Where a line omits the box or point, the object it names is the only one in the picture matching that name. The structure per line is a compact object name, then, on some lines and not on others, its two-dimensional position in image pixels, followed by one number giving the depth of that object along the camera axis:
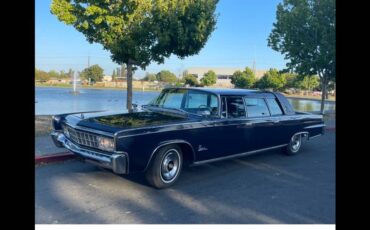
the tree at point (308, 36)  15.62
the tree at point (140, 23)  9.45
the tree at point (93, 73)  74.78
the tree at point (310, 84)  54.66
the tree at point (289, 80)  52.03
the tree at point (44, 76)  71.71
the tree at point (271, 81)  46.72
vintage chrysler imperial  4.73
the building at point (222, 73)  61.85
